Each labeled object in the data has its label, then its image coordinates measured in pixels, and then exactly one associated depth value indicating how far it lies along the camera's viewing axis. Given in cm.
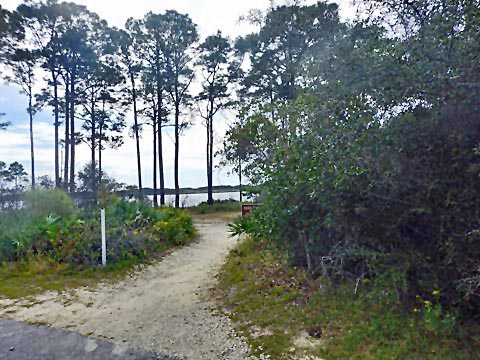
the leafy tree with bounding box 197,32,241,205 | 1700
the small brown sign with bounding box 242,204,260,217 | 756
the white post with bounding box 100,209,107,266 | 618
